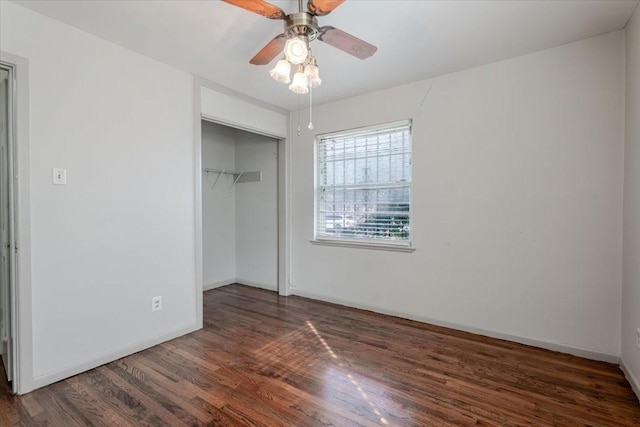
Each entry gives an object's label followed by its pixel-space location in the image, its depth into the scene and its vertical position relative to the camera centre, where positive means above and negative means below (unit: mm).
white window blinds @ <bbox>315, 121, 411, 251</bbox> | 3467 +256
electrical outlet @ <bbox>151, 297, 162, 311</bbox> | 2795 -835
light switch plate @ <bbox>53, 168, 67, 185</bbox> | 2213 +227
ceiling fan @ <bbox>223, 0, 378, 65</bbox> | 1655 +1025
